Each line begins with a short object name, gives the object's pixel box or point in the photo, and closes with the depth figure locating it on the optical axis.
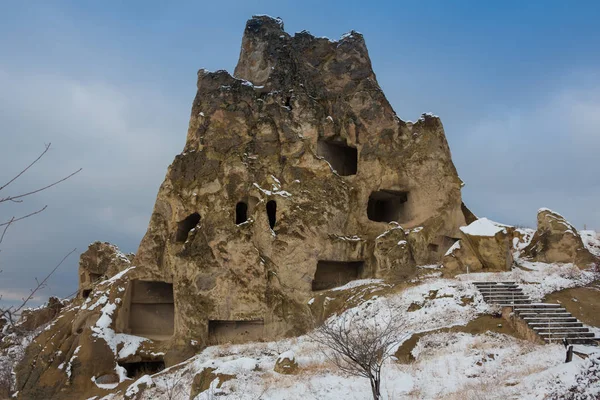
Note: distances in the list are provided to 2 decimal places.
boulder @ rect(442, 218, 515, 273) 21.38
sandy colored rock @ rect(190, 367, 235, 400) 14.17
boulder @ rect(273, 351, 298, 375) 14.20
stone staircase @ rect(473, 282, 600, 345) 14.41
